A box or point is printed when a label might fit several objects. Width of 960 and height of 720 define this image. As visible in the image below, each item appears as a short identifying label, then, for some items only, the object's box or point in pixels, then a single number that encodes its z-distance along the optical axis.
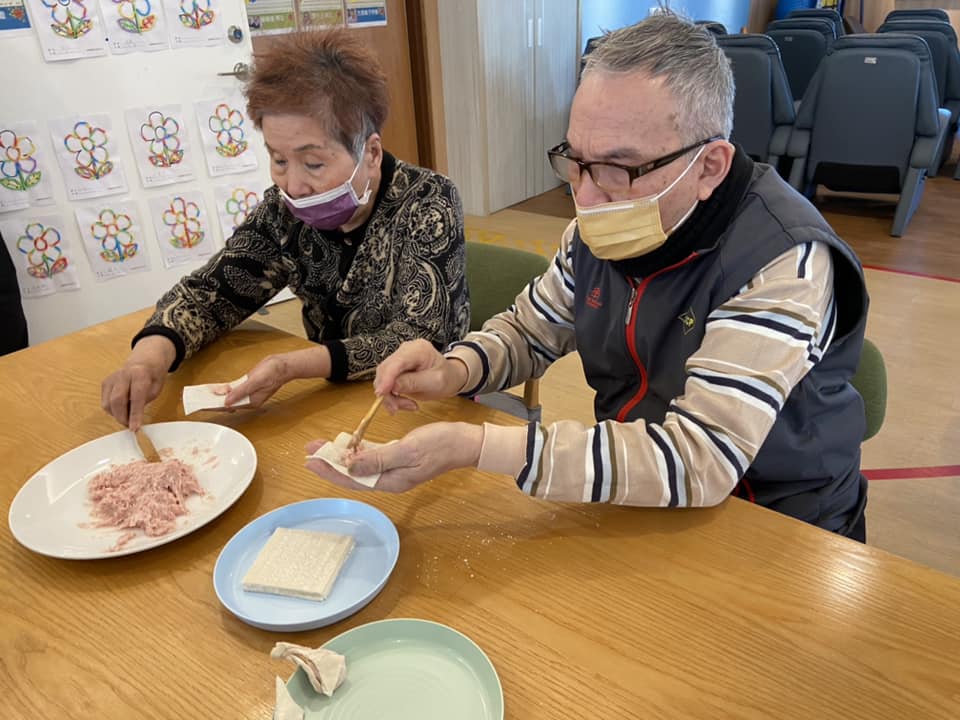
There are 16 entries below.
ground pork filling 0.92
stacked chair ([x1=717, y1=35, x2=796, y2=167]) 4.25
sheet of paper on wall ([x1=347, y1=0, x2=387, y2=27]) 3.73
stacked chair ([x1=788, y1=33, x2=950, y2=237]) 3.81
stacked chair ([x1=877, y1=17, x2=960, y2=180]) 5.16
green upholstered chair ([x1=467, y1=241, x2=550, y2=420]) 1.65
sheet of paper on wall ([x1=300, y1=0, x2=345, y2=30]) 3.52
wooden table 0.67
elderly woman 1.24
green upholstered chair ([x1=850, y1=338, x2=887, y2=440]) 1.25
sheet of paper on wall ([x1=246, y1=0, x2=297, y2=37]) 3.33
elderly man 0.86
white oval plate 0.89
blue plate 0.76
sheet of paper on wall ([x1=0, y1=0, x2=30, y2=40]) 2.32
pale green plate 0.67
